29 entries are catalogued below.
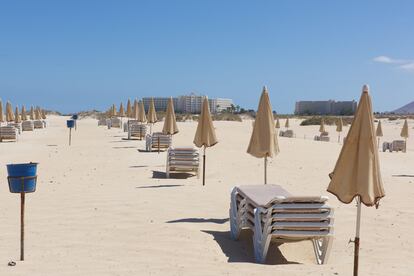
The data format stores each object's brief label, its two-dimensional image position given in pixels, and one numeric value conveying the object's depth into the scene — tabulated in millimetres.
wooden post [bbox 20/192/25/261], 5324
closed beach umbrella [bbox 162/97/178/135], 16328
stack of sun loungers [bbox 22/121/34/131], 35378
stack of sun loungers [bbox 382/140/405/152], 27297
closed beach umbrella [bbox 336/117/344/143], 37291
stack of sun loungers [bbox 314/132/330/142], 33062
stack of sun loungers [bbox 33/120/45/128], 39888
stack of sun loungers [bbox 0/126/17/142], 24567
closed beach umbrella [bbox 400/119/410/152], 28636
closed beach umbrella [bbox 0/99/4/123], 28114
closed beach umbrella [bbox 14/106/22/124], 32828
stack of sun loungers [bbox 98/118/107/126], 46062
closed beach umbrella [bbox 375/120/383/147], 29581
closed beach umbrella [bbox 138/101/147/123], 29653
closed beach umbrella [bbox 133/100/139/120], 31688
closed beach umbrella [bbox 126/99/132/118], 34059
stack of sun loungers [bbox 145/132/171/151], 18662
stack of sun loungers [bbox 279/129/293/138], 38400
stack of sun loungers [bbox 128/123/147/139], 25703
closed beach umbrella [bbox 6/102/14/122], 31203
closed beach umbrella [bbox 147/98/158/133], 23453
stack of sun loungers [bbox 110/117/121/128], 40122
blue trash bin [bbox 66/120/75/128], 22316
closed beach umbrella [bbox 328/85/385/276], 4719
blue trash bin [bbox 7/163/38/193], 5137
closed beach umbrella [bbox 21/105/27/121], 40166
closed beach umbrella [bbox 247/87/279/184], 7992
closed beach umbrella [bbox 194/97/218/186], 11000
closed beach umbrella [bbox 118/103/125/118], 37700
